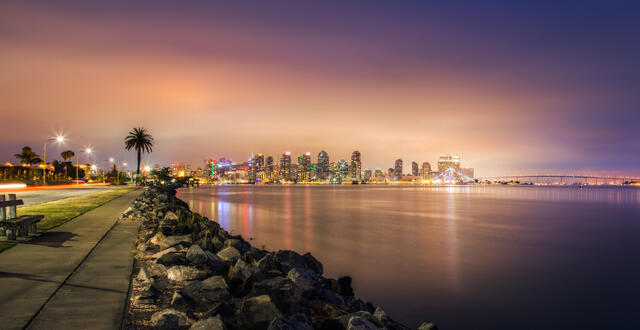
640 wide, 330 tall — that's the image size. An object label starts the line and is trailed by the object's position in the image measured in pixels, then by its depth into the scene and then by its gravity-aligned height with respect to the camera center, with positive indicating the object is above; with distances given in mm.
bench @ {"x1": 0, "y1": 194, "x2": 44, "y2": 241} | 11164 -1231
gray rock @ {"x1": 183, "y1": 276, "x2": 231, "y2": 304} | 6820 -2033
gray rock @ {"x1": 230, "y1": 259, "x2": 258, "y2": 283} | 8258 -2094
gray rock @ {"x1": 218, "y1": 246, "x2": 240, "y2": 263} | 10320 -2101
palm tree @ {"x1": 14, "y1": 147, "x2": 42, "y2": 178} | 113438 +6869
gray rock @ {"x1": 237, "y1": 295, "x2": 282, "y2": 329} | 5652 -2007
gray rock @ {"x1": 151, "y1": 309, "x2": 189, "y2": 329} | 5426 -2000
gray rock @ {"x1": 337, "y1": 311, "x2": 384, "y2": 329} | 6217 -2379
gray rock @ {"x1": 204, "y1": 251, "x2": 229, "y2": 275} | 9258 -2112
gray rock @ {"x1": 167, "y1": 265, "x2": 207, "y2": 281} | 8188 -2030
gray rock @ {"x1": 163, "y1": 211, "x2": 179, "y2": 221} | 16453 -1679
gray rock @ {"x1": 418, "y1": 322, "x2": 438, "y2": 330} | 7164 -2827
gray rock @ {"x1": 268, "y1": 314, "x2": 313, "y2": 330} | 5148 -2000
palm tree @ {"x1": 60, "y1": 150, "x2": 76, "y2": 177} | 156025 +9956
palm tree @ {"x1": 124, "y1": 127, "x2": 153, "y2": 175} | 87562 +8423
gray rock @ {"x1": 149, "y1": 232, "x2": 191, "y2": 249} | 10912 -1798
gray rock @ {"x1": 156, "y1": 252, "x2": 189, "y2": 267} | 9023 -1915
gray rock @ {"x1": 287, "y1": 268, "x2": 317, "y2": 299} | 8297 -2316
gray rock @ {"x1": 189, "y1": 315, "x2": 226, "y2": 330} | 4996 -1898
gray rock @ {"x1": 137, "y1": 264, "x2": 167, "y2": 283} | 7551 -1967
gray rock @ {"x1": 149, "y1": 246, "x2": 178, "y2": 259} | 9375 -1804
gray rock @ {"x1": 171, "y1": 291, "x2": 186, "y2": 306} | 6289 -1979
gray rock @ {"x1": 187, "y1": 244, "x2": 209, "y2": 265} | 9281 -1892
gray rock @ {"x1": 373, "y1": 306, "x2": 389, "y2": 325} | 7341 -2696
